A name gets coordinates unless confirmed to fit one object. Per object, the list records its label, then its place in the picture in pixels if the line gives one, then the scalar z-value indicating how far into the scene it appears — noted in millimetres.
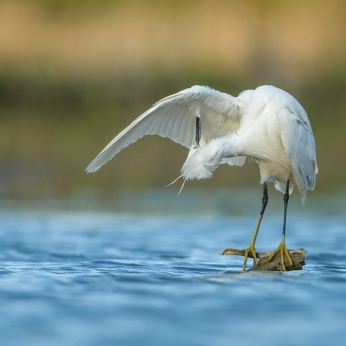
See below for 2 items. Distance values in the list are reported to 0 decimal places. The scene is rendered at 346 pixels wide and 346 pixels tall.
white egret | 15875
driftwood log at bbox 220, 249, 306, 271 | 16547
